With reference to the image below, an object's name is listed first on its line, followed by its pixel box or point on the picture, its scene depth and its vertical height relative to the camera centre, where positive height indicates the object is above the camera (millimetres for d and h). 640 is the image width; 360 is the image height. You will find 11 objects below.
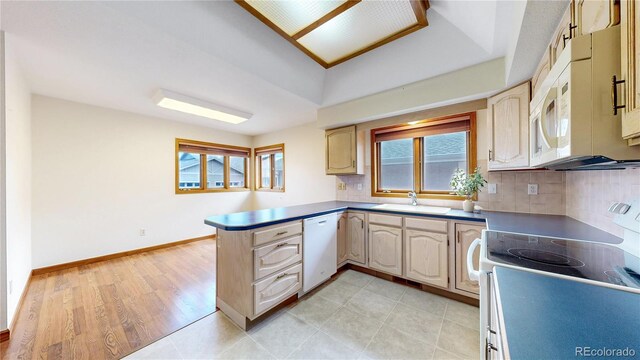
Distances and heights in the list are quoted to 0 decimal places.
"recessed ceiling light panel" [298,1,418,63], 1745 +1344
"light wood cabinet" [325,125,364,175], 3059 +412
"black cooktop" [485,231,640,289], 820 -358
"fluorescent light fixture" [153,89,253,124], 2598 +974
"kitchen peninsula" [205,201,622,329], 1720 -639
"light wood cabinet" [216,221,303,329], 1728 -758
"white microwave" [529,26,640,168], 754 +286
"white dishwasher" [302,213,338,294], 2184 -751
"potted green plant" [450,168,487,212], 2239 -58
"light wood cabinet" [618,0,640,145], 653 +338
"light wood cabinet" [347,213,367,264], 2695 -732
